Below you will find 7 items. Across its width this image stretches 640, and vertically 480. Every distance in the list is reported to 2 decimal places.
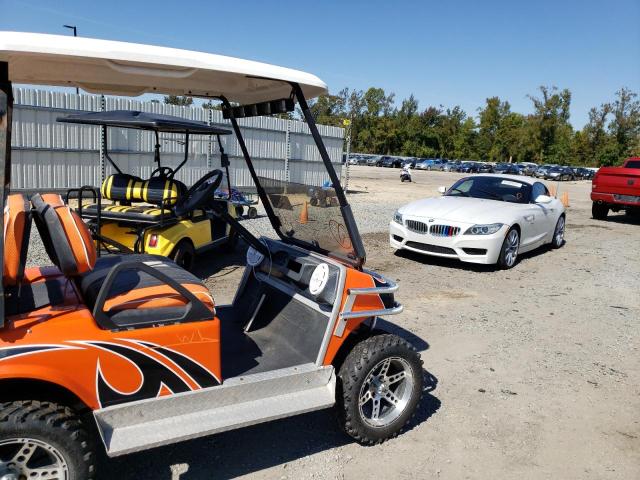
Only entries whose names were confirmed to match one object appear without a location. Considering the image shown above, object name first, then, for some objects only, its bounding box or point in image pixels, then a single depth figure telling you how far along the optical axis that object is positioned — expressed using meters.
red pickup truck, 13.65
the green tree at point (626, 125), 57.94
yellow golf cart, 6.45
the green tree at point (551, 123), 62.41
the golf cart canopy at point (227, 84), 2.24
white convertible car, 7.85
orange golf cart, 2.29
